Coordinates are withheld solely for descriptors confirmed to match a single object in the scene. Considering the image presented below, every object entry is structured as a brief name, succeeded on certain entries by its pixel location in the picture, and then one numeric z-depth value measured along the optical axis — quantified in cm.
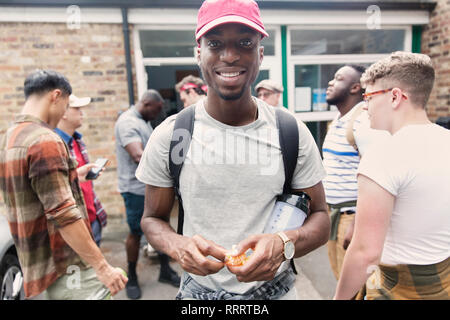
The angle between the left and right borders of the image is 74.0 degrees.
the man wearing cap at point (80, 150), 267
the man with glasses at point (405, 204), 132
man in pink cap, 127
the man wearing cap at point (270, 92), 396
